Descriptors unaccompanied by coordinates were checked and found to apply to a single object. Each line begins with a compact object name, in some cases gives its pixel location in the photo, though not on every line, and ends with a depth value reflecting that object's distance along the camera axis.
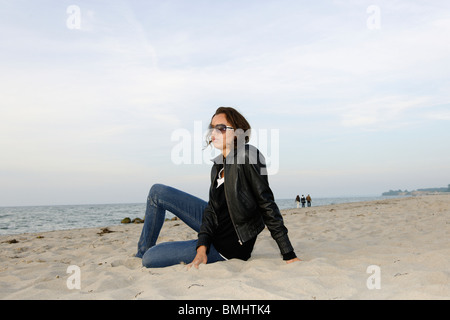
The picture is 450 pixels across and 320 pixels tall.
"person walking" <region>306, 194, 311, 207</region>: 27.11
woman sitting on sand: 3.14
